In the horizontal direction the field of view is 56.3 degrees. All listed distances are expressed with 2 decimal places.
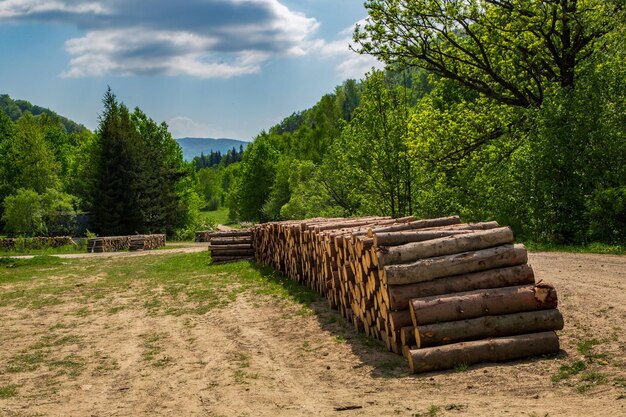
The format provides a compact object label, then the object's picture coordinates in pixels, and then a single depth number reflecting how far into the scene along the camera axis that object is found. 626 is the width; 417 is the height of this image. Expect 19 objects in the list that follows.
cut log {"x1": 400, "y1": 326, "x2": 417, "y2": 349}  8.62
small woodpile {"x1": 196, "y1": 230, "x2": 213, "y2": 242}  52.06
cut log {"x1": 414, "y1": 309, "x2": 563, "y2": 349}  8.28
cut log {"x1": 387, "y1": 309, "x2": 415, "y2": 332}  8.73
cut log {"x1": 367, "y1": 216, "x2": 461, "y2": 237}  10.29
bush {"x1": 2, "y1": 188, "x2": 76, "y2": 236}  47.12
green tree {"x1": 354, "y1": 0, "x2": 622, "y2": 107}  21.44
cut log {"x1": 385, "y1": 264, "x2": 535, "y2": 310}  8.77
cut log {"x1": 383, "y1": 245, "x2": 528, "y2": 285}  8.80
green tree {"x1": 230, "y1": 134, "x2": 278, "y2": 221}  78.25
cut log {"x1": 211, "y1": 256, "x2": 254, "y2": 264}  25.56
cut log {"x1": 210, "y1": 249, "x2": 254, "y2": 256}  25.53
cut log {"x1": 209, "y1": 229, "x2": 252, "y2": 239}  26.32
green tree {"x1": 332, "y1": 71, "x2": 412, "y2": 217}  27.55
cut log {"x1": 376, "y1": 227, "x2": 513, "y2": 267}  9.07
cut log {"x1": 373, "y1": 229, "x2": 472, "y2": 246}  9.40
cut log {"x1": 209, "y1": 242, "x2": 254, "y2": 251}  25.50
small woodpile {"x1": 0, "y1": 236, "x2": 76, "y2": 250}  41.72
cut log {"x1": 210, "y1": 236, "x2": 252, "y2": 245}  25.88
